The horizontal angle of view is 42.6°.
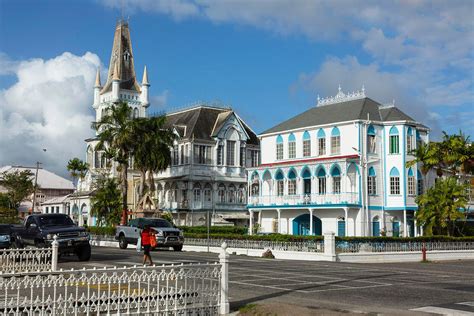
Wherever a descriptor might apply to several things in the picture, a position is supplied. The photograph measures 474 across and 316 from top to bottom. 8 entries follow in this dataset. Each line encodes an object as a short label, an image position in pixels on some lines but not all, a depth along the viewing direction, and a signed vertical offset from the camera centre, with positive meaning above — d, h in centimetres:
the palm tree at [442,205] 4075 +228
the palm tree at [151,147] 5528 +819
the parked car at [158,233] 3638 +27
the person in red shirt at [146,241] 2304 -14
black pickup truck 2527 +11
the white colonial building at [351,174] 4684 +514
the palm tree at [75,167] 8624 +990
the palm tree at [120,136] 5497 +915
